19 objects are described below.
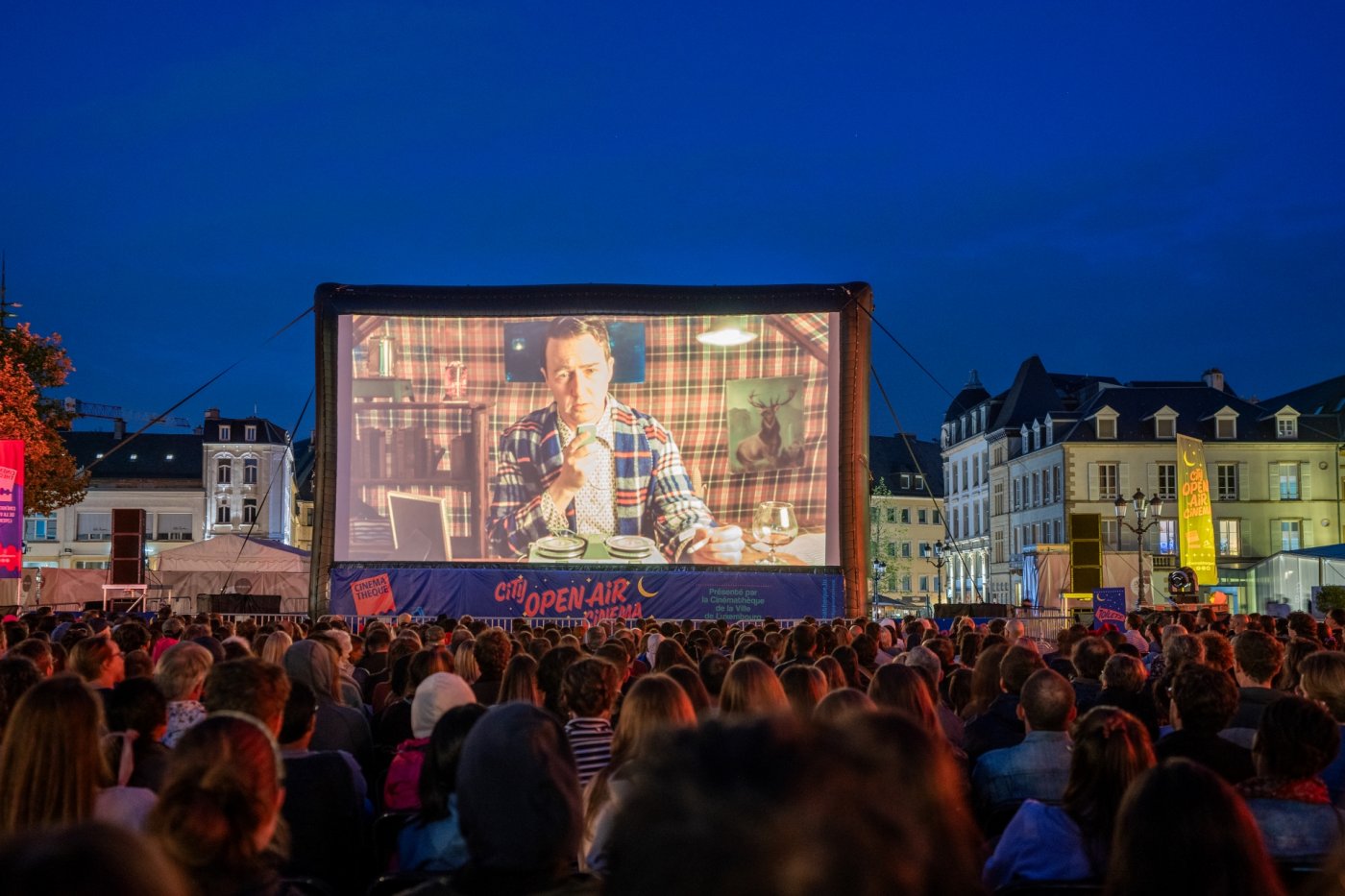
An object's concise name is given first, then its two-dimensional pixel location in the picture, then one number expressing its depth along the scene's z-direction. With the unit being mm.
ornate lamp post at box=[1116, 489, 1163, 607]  30344
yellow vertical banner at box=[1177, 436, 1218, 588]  22562
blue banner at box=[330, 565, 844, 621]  22359
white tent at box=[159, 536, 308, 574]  29438
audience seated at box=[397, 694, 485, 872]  4035
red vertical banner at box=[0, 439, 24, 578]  19641
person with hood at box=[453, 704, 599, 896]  2986
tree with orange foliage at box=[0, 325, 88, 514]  31172
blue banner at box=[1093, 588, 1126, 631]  19219
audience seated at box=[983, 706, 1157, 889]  3730
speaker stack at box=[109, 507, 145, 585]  24266
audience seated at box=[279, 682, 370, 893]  4477
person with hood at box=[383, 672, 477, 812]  5344
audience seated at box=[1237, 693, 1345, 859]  3959
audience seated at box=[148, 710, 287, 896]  2754
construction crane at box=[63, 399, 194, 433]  42112
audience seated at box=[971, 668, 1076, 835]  5203
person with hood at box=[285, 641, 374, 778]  6441
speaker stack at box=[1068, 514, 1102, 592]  24206
